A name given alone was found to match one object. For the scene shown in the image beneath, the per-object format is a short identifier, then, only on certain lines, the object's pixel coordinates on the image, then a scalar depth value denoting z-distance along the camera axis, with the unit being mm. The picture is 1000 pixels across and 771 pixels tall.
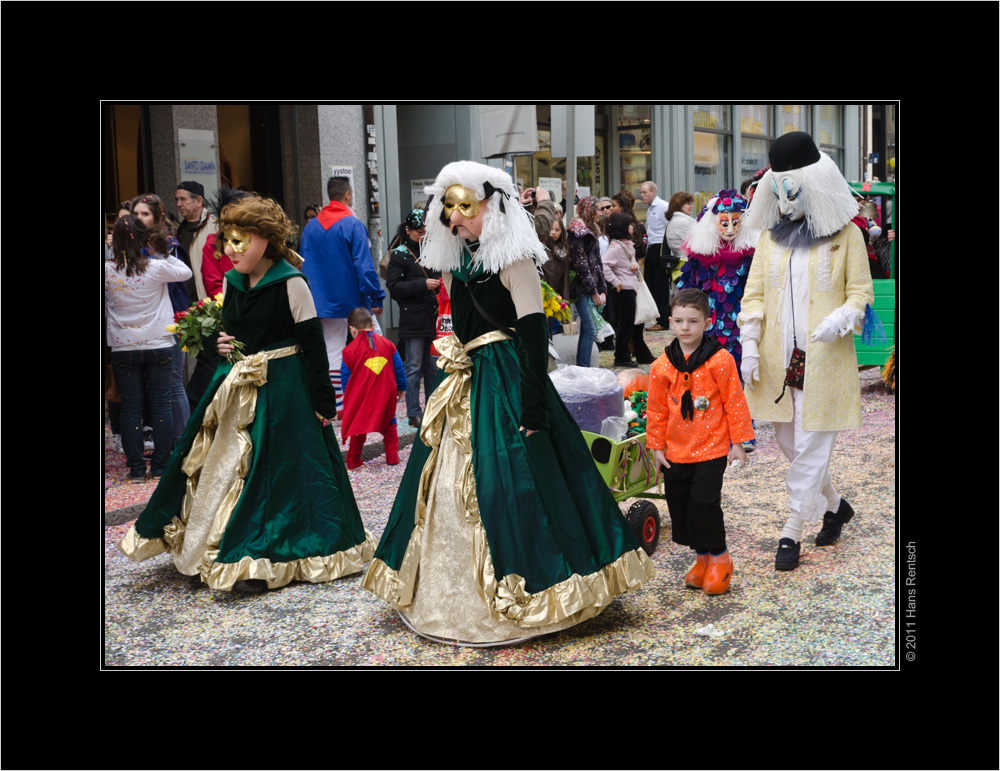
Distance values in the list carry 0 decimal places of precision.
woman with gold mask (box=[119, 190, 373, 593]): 4301
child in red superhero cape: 6562
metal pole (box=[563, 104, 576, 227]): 8742
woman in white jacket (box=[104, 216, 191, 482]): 6191
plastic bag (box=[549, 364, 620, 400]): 5320
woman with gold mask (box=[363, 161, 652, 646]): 3512
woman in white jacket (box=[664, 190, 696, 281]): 10906
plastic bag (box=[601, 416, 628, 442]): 5199
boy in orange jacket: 4082
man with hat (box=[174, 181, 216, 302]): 7188
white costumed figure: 4363
